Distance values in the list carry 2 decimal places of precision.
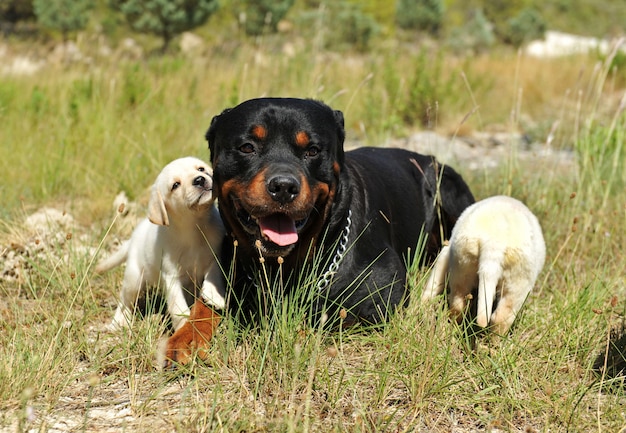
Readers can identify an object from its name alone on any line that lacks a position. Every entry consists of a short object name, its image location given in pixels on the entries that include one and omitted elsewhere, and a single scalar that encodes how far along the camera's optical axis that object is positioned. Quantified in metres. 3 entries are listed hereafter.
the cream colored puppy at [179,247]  3.36
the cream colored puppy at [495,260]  3.22
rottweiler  3.05
